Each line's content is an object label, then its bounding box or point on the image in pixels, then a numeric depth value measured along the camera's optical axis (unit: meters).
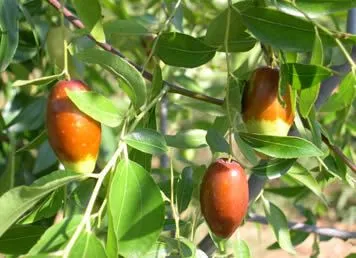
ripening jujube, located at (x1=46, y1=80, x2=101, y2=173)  0.49
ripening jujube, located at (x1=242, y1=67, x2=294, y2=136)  0.51
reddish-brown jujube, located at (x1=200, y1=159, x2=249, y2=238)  0.49
